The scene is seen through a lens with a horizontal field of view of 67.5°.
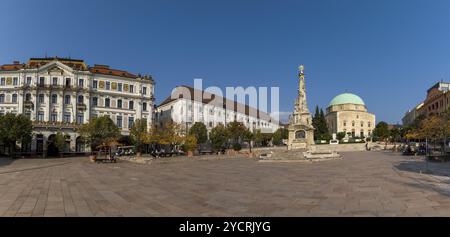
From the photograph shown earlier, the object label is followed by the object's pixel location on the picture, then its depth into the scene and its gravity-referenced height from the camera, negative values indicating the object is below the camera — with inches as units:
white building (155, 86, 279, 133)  3216.0 +242.7
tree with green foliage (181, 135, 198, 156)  1974.7 -58.8
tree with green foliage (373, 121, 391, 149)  4090.6 +34.8
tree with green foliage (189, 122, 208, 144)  2731.8 +13.7
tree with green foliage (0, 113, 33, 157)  1884.8 +24.3
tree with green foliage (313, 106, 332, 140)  4165.1 +105.4
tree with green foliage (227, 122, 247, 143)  2491.6 +35.6
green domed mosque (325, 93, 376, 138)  5585.6 +308.0
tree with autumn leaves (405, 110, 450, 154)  1460.4 +28.8
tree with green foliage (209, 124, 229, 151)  2277.4 -22.8
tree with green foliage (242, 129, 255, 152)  2831.9 -13.6
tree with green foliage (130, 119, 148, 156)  2072.0 +1.2
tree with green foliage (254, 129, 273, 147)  3373.5 -40.0
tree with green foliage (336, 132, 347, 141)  4249.8 -18.5
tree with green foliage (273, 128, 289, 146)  3771.9 -32.5
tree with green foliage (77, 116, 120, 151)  2028.8 +11.3
